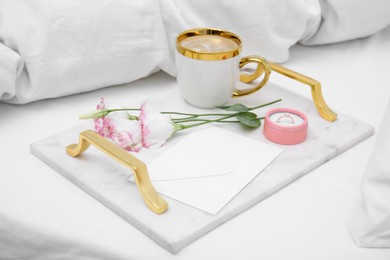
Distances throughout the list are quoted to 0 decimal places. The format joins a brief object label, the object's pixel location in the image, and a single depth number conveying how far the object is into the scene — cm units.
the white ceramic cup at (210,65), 69
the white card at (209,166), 57
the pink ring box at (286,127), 65
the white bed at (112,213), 51
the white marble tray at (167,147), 53
